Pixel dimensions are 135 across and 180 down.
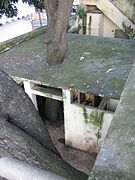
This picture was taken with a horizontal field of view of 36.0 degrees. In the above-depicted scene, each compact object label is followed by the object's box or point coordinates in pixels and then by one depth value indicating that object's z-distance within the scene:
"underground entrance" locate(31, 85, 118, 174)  5.69
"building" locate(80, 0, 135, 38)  11.31
